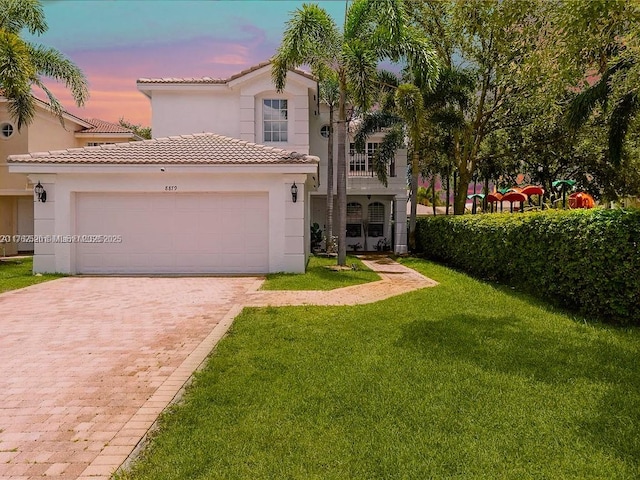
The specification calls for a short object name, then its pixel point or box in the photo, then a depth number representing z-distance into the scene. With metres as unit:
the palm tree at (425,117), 20.33
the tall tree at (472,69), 18.94
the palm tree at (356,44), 14.01
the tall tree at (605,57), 6.49
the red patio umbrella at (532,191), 18.75
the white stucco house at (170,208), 13.53
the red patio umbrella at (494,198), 22.16
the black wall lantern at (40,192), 13.49
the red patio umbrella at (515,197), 18.95
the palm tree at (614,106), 8.65
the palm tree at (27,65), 15.46
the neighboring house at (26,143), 21.69
